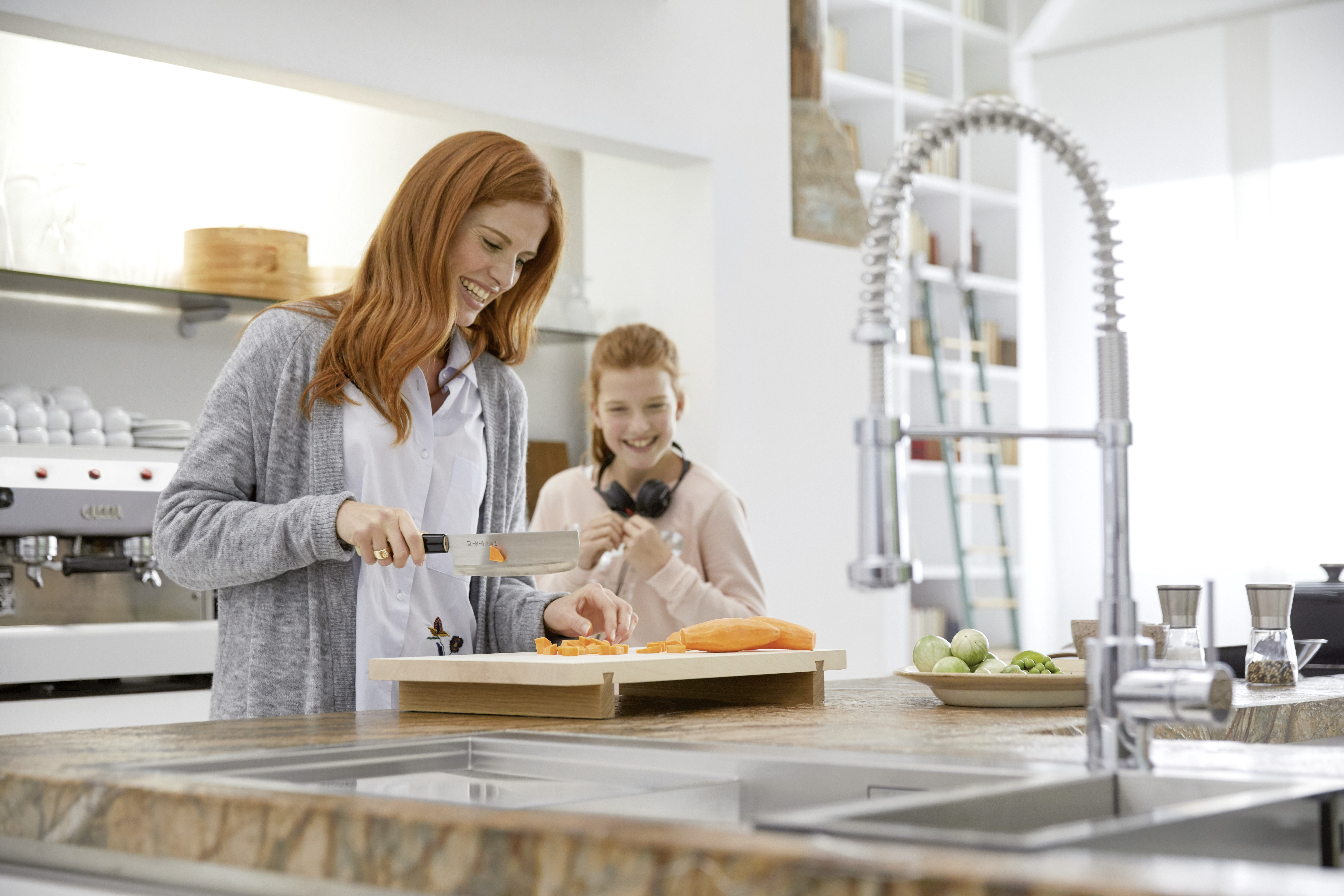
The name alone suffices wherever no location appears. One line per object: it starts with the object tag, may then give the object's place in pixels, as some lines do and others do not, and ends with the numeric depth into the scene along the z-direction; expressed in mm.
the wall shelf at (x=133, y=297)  3402
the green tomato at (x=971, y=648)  1853
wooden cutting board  1585
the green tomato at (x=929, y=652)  1856
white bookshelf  6922
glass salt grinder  2031
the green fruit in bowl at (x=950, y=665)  1814
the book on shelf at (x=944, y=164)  7281
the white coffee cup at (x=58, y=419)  3283
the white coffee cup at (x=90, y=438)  3330
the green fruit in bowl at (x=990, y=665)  1825
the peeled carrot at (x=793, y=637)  1891
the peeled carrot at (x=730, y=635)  1830
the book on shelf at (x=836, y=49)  6734
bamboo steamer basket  3645
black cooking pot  2715
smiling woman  1921
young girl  3238
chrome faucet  1055
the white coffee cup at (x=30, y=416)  3219
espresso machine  3143
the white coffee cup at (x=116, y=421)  3410
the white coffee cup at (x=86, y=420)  3336
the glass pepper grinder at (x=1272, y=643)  2221
